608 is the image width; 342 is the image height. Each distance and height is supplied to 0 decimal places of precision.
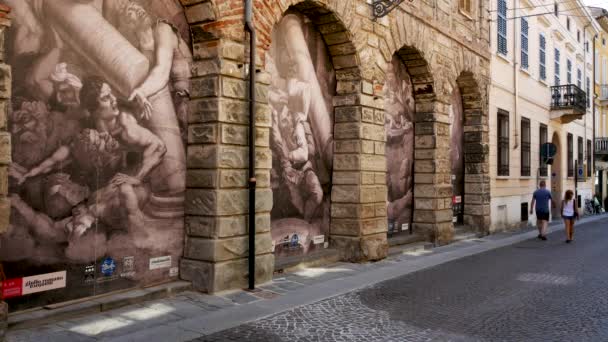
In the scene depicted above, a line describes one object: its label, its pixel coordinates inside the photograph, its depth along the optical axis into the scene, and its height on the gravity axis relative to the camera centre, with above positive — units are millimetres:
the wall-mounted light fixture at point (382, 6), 10188 +3333
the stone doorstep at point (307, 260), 8820 -1294
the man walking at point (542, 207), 14959 -607
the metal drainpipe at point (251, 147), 7391 +487
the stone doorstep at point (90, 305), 5492 -1341
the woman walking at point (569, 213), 14445 -752
